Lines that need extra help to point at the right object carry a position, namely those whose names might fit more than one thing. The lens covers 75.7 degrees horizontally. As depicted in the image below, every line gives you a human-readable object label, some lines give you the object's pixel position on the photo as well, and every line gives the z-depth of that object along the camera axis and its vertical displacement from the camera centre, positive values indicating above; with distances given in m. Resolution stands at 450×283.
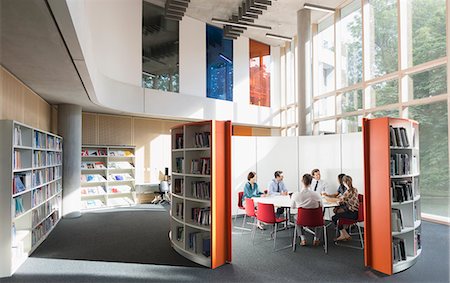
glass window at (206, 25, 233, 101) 12.15 +3.73
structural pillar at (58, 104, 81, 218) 8.24 -0.17
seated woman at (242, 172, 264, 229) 7.10 -0.95
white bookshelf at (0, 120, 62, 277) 4.43 -0.70
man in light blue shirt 7.39 -0.89
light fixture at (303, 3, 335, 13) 9.42 +4.71
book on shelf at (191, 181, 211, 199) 4.85 -0.66
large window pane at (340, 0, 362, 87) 9.47 +3.58
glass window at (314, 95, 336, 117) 10.51 +1.65
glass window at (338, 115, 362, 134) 9.37 +0.88
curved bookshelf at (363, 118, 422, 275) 4.40 -0.73
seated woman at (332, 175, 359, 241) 5.59 -1.02
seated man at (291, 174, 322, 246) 5.34 -0.90
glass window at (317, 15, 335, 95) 10.66 +3.61
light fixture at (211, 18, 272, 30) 10.52 +4.67
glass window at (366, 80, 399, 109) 8.20 +1.65
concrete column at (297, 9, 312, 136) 9.99 +2.69
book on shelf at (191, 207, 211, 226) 4.82 -1.09
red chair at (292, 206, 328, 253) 5.22 -1.21
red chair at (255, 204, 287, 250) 5.55 -1.22
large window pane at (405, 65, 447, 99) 7.05 +1.71
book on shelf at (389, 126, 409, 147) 4.53 +0.21
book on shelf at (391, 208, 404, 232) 4.58 -1.12
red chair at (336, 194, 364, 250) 5.54 -1.36
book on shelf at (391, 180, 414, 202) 4.58 -0.65
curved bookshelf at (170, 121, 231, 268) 4.75 -0.72
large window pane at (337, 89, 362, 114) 9.36 +1.65
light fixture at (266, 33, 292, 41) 11.43 +4.57
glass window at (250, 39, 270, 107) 13.48 +3.67
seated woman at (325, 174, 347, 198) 6.62 -0.88
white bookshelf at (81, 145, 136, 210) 9.64 -0.85
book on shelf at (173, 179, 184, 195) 5.36 -0.65
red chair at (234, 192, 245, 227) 7.09 -1.24
